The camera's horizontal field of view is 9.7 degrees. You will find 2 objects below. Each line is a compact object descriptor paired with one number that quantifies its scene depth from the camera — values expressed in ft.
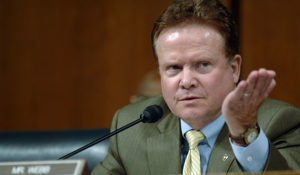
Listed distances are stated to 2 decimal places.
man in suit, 11.13
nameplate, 10.40
